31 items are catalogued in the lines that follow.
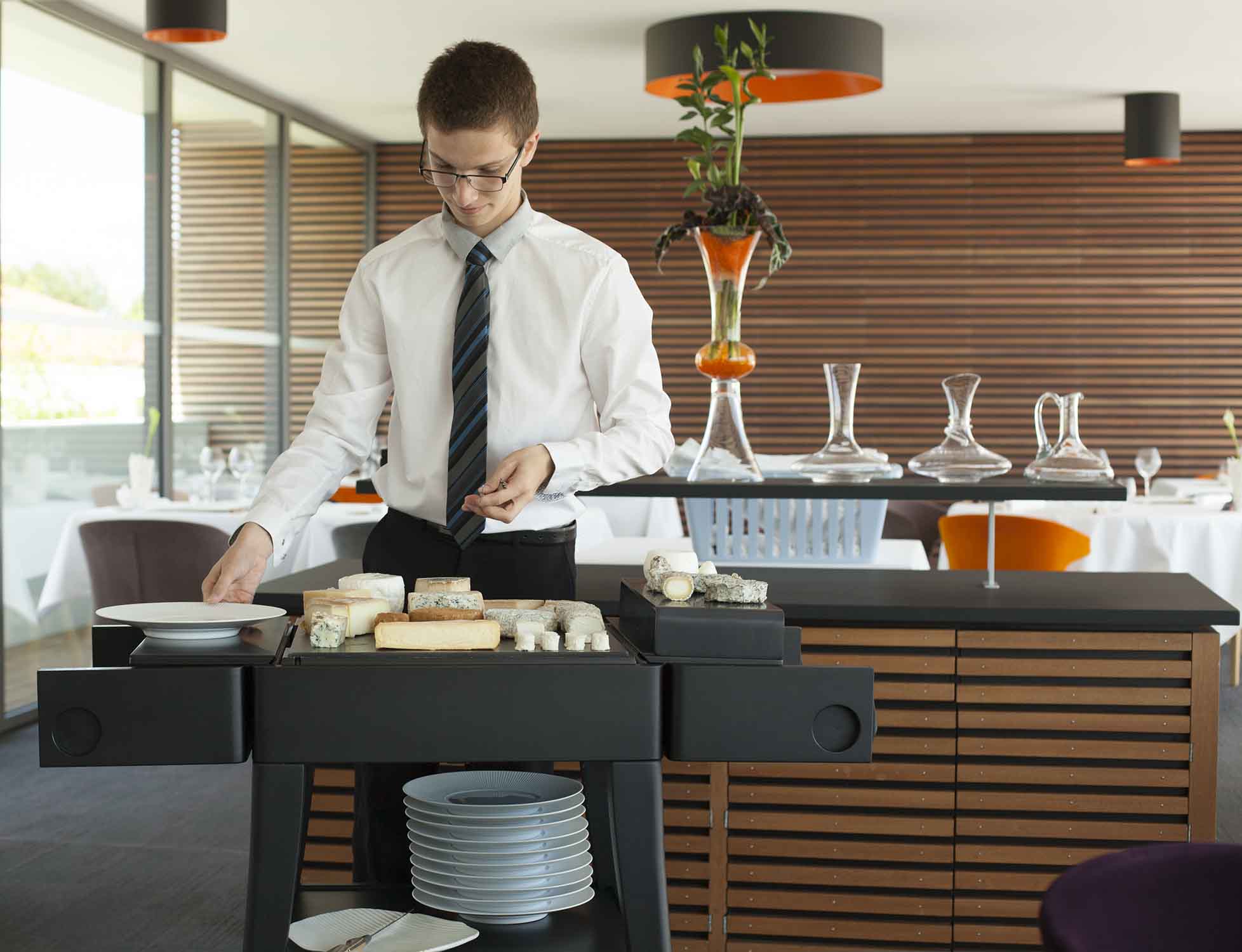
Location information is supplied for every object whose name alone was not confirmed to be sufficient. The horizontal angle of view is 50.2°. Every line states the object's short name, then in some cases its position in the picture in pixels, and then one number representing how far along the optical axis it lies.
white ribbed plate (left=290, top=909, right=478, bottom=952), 1.58
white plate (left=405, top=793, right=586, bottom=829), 1.66
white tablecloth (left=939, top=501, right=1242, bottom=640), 5.27
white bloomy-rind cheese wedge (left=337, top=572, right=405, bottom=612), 1.64
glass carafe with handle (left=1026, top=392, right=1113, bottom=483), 2.69
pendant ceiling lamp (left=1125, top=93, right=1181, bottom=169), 7.39
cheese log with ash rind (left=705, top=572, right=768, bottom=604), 1.55
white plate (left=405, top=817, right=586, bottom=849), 1.66
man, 1.94
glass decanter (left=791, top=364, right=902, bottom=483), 2.72
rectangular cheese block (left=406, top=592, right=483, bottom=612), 1.56
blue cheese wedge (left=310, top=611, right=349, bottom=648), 1.47
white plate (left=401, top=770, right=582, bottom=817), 1.67
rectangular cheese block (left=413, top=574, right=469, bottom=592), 1.58
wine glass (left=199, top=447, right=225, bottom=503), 5.66
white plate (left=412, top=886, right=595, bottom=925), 1.66
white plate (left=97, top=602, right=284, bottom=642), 1.48
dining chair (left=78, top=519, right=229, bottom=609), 4.82
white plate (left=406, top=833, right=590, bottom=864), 1.66
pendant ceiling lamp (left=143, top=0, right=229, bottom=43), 4.79
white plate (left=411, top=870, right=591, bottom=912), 1.67
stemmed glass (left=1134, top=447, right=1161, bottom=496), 5.98
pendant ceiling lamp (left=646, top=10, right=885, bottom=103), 5.70
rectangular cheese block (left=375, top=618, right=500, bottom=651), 1.46
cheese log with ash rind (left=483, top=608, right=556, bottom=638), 1.58
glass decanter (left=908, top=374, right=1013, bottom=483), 2.69
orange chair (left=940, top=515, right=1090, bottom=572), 4.72
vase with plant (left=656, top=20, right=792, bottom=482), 2.68
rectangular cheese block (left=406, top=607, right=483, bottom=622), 1.52
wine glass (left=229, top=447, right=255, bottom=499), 5.71
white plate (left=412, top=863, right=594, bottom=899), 1.66
